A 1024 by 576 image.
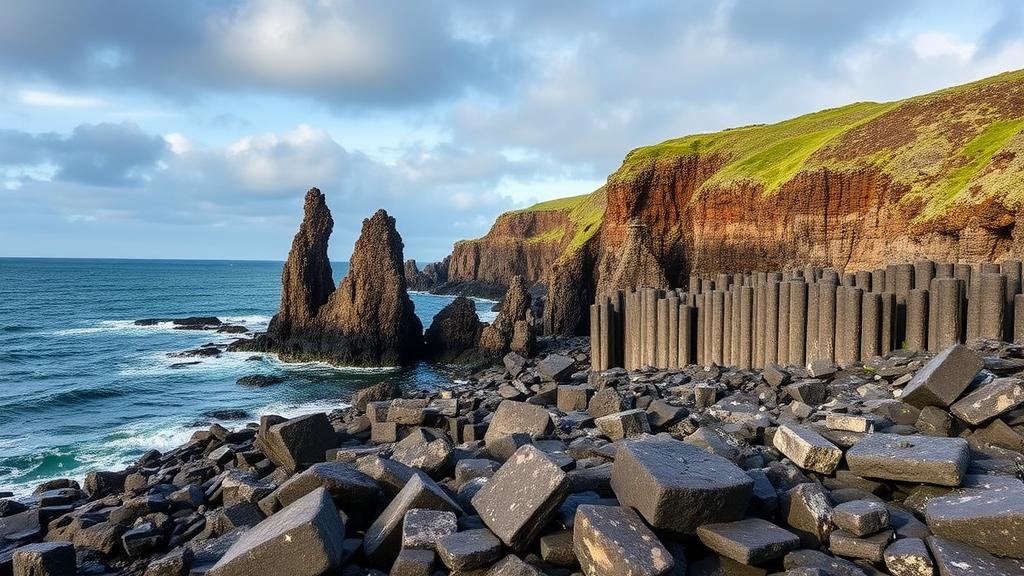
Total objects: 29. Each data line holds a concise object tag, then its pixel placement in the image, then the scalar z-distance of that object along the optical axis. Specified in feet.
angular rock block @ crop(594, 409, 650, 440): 33.30
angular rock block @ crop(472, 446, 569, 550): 20.62
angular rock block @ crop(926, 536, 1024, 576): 18.18
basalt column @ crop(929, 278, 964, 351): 51.75
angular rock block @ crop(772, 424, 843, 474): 25.43
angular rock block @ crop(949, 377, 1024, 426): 28.71
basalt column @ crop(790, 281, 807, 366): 63.46
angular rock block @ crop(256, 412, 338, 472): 35.47
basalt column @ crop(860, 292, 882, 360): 56.13
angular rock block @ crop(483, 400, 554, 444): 35.09
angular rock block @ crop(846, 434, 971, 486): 22.71
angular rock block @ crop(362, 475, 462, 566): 21.90
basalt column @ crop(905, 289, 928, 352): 54.44
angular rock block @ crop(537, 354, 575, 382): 61.41
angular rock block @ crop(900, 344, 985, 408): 30.37
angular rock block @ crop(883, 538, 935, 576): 18.93
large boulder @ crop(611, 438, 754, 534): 19.76
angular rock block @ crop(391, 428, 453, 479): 28.58
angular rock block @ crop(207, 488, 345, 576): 19.99
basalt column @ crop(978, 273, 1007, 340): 49.73
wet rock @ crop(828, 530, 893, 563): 19.81
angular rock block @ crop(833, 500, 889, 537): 20.33
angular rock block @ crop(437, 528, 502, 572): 19.84
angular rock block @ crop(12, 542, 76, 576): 25.72
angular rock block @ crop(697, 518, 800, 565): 19.13
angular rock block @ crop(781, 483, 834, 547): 21.06
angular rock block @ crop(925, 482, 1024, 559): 18.75
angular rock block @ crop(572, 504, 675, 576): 18.22
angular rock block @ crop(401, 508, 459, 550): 20.97
